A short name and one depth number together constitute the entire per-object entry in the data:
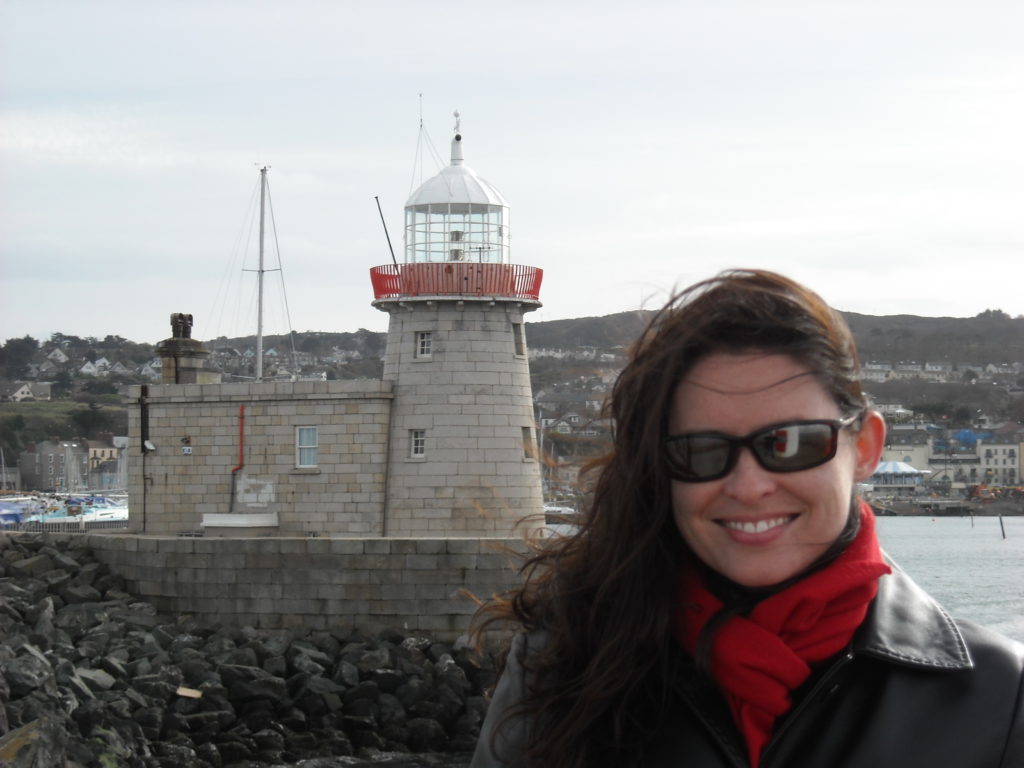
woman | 2.14
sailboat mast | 26.22
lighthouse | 19.80
